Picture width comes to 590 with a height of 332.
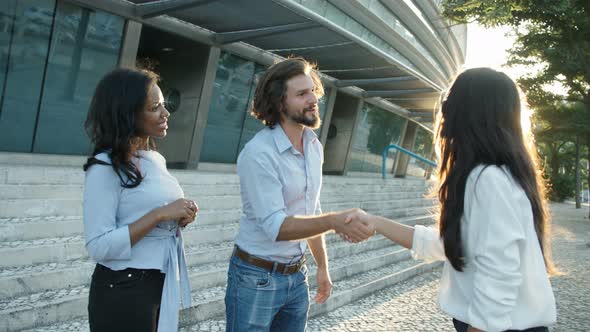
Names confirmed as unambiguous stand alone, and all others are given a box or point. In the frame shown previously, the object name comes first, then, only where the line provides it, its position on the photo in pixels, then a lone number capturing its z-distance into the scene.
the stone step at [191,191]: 5.95
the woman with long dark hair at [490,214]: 1.72
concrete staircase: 3.99
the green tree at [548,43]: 10.76
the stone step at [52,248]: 4.43
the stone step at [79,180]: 6.55
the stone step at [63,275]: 4.03
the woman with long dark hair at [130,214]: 2.00
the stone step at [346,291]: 4.53
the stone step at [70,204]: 5.42
